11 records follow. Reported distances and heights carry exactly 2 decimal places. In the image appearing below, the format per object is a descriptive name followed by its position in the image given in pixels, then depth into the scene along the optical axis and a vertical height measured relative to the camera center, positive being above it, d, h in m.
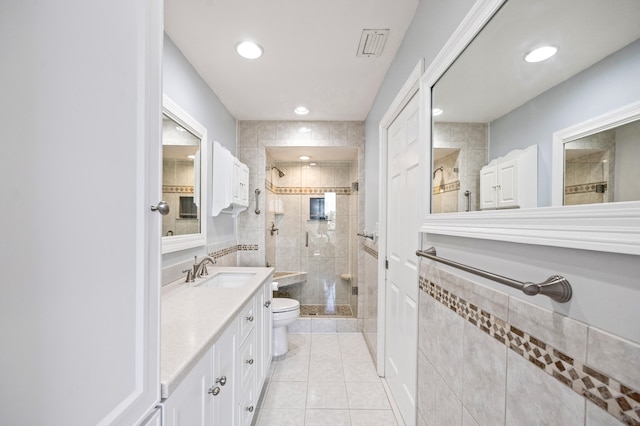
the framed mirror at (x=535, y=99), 0.48 +0.28
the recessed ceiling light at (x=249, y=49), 1.71 +1.09
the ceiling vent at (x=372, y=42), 1.59 +1.09
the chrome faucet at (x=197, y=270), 1.82 -0.43
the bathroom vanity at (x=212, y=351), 0.79 -0.55
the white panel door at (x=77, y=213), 0.36 -0.01
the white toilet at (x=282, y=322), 2.44 -1.05
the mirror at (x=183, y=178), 1.69 +0.23
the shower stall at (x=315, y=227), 4.00 -0.25
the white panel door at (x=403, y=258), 1.51 -0.31
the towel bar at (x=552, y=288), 0.57 -0.17
